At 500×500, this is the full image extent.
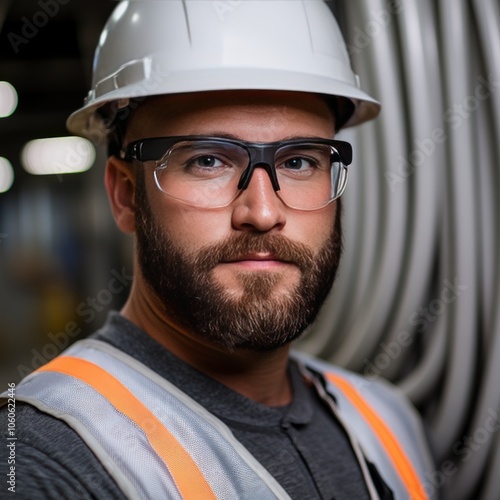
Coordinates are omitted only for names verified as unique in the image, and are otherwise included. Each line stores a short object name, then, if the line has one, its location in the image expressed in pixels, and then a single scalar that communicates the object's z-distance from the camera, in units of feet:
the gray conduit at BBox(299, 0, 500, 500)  4.71
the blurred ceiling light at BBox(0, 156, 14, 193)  14.51
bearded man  3.22
